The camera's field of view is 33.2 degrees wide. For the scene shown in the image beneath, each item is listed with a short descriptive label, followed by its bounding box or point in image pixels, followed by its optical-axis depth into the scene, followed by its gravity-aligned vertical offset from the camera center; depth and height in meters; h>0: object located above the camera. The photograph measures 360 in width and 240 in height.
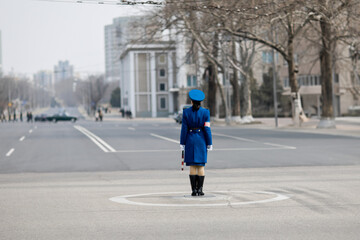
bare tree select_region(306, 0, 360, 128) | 32.94 +4.50
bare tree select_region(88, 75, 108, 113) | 149.00 +6.05
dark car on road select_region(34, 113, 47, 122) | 88.57 -0.69
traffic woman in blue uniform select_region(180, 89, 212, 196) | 10.23 -0.41
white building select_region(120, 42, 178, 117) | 105.50 +4.34
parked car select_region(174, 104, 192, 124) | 64.44 -0.82
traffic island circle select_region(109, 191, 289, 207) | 9.98 -1.56
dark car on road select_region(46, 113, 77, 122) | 86.62 -0.71
